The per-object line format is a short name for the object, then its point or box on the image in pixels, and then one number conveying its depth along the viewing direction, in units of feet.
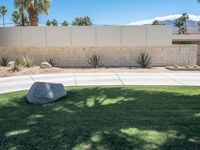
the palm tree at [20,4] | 45.14
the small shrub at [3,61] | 37.00
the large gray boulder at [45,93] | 16.24
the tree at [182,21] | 149.06
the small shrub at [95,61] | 36.86
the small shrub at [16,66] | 30.94
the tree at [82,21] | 157.25
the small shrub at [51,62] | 37.32
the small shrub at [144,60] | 36.95
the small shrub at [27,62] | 33.86
